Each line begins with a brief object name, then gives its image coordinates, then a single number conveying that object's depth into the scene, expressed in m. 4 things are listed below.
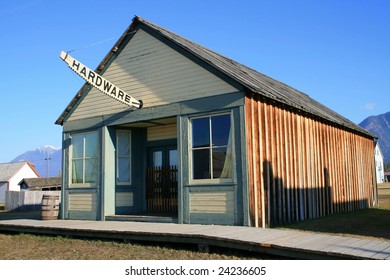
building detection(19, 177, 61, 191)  51.00
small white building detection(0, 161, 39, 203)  63.62
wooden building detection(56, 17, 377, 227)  11.55
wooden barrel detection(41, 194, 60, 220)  14.88
